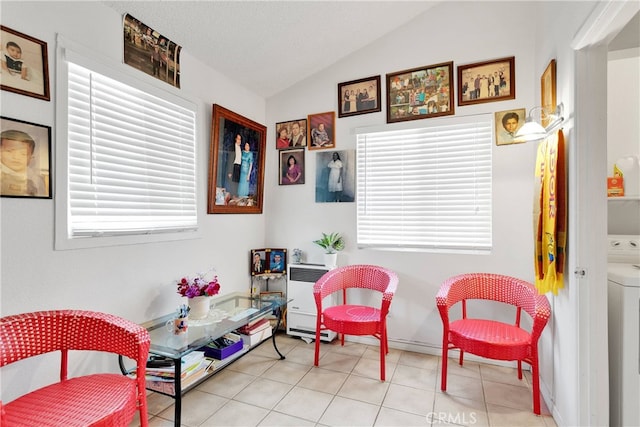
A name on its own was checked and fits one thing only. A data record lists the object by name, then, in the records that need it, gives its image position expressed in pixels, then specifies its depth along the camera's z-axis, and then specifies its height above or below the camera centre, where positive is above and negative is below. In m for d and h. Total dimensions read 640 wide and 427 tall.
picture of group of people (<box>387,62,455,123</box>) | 2.76 +1.12
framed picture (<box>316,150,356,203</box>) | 3.12 +0.38
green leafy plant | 3.05 -0.31
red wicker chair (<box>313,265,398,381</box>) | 2.36 -0.80
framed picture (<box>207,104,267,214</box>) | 2.71 +0.48
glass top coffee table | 1.73 -0.79
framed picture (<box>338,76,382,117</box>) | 3.02 +1.17
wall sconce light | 1.90 +0.55
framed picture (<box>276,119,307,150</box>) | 3.31 +0.87
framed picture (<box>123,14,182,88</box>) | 2.04 +1.16
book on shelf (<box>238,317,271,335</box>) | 2.56 -0.99
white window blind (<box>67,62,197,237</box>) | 1.79 +0.36
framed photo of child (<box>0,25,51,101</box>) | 1.47 +0.75
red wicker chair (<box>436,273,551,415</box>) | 1.95 -0.85
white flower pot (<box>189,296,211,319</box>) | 2.20 -0.69
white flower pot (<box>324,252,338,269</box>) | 3.03 -0.48
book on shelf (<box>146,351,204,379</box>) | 1.89 -1.02
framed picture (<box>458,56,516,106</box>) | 2.56 +1.13
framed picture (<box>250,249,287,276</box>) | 3.24 -0.53
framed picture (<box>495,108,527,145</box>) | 2.53 +0.74
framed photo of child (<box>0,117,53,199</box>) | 1.47 +0.28
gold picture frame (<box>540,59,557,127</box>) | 2.01 +0.84
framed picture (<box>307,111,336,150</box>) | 3.19 +0.87
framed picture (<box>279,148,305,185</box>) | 3.34 +0.51
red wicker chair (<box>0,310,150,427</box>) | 1.24 -0.78
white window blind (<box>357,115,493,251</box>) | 2.68 +0.25
